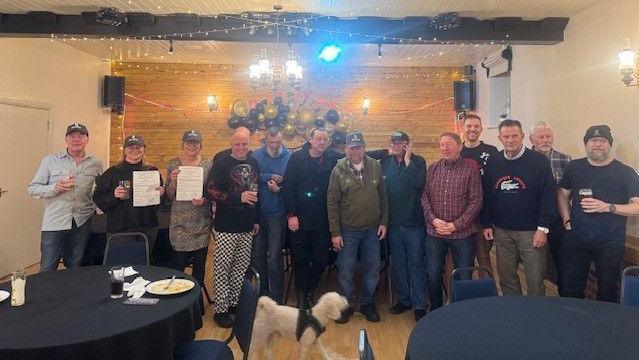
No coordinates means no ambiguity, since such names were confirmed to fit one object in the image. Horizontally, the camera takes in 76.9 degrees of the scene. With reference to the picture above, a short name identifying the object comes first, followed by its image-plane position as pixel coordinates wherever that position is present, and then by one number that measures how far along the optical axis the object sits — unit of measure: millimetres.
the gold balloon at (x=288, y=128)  6719
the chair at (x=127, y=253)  2814
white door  4754
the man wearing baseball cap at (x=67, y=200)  3270
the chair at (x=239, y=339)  1938
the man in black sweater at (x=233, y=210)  3223
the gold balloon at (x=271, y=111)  6602
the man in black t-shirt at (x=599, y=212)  2832
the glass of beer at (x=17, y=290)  1896
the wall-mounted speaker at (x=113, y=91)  6674
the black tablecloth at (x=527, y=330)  1498
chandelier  5285
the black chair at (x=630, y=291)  2174
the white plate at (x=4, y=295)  1934
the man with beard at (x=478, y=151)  3506
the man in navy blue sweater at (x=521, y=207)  2987
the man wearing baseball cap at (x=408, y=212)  3467
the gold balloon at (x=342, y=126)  6752
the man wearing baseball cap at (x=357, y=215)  3359
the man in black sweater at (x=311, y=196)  3479
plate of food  2057
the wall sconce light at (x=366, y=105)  6977
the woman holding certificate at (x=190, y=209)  3203
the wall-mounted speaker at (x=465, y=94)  6941
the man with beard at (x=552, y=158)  3520
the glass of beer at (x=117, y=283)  1992
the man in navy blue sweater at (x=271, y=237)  3604
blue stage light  5348
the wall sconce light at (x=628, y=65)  3387
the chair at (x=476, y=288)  2262
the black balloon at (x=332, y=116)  6766
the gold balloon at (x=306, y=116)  6728
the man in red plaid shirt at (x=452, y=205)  3139
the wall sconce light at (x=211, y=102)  6891
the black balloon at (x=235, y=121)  6852
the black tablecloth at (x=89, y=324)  1552
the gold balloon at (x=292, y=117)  6707
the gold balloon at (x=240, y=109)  6789
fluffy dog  2459
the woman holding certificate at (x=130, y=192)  3152
